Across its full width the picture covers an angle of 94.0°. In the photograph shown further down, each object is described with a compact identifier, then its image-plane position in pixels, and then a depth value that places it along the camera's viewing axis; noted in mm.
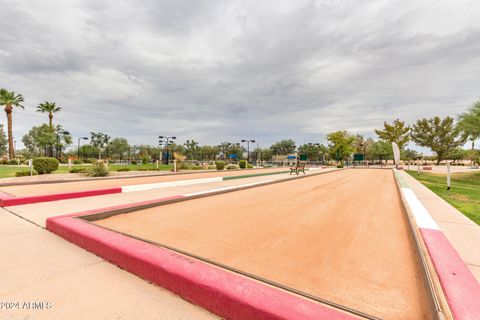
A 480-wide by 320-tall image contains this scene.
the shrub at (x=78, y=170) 16781
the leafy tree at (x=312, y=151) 85938
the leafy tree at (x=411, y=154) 100512
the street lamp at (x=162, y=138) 38906
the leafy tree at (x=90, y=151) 86012
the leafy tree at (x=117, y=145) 90562
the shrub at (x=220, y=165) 28903
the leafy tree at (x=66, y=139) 66456
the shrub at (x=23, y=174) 14014
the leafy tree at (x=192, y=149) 100550
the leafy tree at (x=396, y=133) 56062
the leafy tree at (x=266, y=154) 107750
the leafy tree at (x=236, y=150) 102150
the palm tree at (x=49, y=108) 48309
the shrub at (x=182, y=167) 26825
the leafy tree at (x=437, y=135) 60281
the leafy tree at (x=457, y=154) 66588
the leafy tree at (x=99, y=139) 89594
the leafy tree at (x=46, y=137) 49688
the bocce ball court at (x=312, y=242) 2033
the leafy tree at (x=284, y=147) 98875
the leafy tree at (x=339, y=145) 54812
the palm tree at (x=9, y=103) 37969
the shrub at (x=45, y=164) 15336
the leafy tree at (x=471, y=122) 20438
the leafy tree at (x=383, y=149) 61438
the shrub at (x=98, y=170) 15714
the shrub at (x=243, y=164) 34656
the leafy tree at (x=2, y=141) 75538
